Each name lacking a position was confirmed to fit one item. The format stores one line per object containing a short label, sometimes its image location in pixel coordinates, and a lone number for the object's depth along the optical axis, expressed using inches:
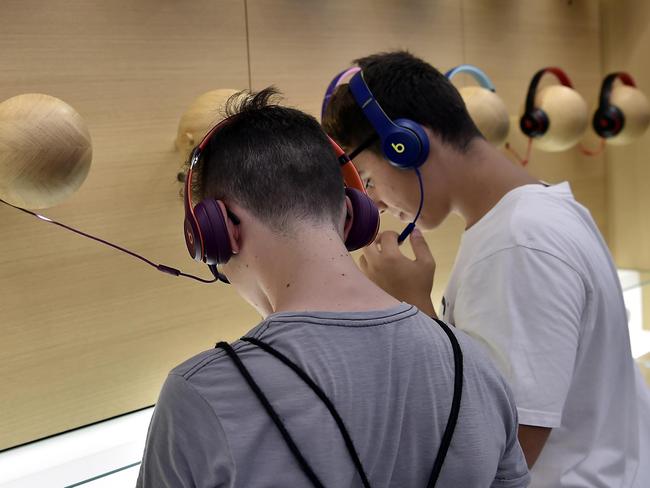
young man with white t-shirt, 36.6
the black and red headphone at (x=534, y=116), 70.2
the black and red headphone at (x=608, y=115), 77.4
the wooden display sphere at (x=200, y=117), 45.6
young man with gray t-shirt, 23.0
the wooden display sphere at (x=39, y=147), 37.3
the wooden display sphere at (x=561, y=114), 69.4
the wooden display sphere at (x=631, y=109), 76.9
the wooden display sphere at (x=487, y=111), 59.9
